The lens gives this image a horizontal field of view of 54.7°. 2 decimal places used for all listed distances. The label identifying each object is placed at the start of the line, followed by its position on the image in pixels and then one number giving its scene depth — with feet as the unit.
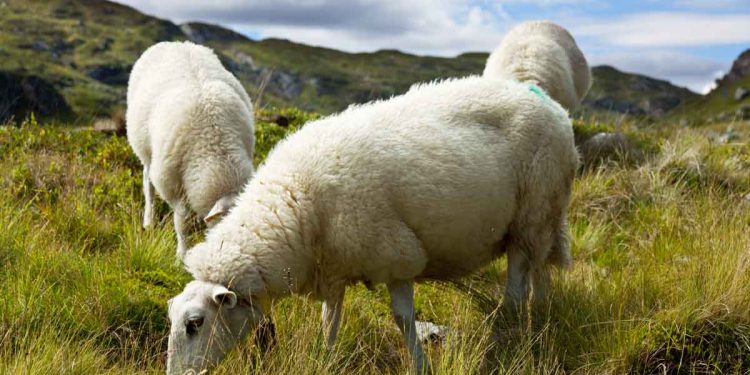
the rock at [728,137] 39.28
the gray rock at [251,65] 631.89
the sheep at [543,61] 33.17
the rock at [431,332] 16.78
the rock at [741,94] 368.48
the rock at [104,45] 518.78
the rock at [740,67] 535.19
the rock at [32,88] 280.92
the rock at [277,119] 36.29
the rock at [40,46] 466.74
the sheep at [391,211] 14.26
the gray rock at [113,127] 34.45
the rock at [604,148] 33.01
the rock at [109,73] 474.49
